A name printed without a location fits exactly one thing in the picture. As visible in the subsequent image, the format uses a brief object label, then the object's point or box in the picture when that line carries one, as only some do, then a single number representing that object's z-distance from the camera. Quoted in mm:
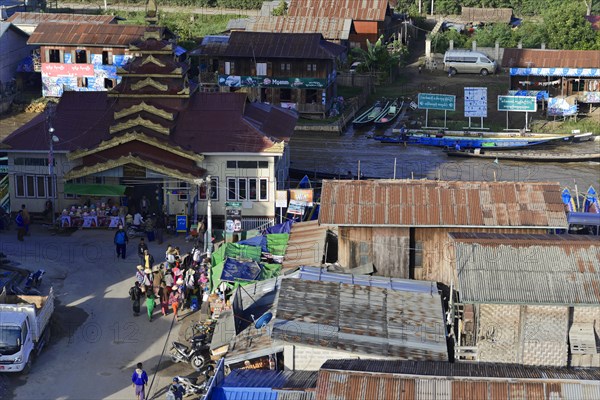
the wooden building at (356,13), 84562
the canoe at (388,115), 69125
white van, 79375
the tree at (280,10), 89312
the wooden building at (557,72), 68500
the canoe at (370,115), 68625
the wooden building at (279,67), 68812
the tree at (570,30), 79125
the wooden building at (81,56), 72062
